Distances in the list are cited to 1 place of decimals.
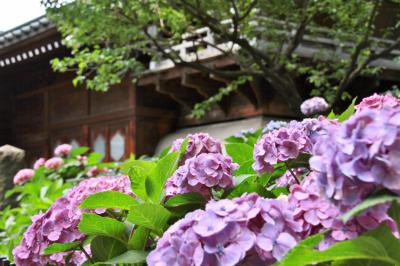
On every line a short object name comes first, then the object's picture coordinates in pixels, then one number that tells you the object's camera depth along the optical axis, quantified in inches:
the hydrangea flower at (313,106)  184.7
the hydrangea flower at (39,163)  286.3
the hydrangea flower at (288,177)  61.4
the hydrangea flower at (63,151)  294.8
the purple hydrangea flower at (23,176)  260.1
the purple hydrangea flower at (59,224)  63.8
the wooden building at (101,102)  305.6
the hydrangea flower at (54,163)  276.6
